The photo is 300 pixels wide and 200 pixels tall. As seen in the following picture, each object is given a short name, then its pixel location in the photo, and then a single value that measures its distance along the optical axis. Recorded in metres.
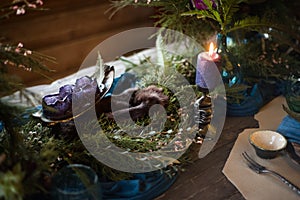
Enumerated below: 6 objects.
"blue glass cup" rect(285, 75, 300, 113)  1.11
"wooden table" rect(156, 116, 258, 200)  0.91
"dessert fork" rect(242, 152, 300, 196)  0.93
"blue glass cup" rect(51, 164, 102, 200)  0.74
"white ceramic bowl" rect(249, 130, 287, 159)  1.01
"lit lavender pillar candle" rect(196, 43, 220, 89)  1.08
